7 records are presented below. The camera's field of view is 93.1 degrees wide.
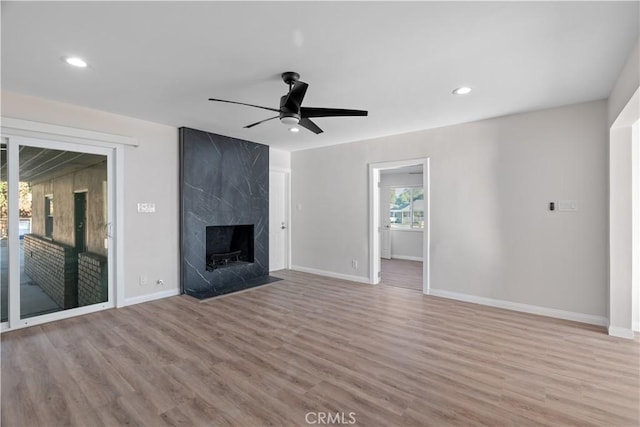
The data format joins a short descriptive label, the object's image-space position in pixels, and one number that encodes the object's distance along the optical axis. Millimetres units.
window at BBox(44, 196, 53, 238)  3467
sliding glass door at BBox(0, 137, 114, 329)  3201
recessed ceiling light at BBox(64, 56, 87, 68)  2424
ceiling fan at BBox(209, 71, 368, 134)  2501
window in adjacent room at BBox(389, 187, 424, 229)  7867
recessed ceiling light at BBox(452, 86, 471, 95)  3000
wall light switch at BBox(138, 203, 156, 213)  4143
